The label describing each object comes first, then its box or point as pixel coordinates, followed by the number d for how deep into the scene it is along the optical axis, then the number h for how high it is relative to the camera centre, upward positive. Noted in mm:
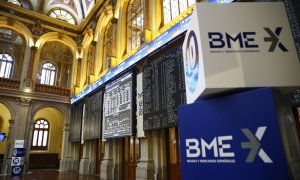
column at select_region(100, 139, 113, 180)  8391 -517
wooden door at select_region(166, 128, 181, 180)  6000 -205
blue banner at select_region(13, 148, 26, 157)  10414 +23
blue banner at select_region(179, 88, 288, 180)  1033 +36
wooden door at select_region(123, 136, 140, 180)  7711 -251
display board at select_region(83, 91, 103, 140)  9383 +1523
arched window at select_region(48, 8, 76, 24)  15311 +9668
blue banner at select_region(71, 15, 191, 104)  5451 +3030
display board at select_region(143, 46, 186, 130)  5328 +1552
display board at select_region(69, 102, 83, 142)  11586 +1588
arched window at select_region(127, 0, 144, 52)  8820 +5329
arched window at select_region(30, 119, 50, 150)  15609 +1229
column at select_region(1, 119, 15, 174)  11328 +97
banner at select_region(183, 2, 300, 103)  1194 +561
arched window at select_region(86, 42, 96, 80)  13019 +5546
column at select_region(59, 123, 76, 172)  12625 -236
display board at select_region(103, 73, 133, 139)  7227 +1510
